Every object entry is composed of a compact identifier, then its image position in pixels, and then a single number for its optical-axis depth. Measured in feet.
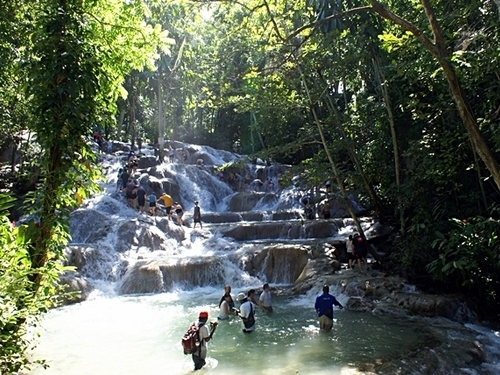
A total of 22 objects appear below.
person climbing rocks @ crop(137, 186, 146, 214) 66.98
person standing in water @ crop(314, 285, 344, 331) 31.14
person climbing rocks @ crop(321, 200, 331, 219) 67.72
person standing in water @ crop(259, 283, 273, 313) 36.04
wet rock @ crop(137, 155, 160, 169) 90.90
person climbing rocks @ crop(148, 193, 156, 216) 65.51
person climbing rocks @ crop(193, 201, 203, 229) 65.00
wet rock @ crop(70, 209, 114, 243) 57.47
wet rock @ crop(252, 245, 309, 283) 48.73
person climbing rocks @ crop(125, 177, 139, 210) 68.90
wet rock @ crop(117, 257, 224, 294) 46.92
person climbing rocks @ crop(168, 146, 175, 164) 108.58
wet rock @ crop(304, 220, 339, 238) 60.03
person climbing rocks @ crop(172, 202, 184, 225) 65.87
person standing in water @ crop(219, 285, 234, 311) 32.58
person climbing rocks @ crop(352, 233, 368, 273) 44.98
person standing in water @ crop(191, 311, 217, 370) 23.86
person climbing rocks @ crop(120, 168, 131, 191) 72.90
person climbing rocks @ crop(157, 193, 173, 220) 66.69
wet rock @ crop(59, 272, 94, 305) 42.86
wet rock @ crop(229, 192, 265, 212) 83.05
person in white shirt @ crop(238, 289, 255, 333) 30.50
